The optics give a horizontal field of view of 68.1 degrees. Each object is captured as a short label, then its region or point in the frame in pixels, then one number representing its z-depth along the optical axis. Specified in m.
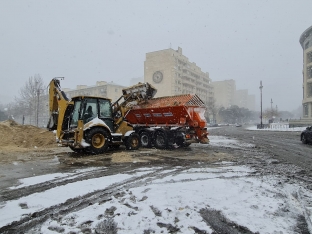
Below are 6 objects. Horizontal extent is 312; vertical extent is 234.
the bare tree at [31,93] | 38.35
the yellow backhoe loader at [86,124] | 9.94
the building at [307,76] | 49.84
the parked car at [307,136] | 15.68
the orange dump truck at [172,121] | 12.54
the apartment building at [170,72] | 77.19
